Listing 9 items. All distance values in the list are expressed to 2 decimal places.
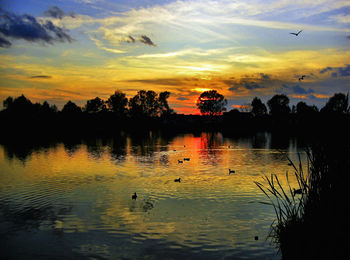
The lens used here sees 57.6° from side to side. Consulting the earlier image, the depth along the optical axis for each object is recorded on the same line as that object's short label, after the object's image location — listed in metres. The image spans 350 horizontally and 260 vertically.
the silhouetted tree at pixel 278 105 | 150.77
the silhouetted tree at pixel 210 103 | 156.01
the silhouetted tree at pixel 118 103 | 149.50
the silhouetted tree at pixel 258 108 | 165.62
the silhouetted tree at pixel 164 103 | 155.00
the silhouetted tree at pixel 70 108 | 118.51
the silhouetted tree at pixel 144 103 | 149.50
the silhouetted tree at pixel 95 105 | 153.00
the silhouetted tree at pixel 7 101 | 123.64
